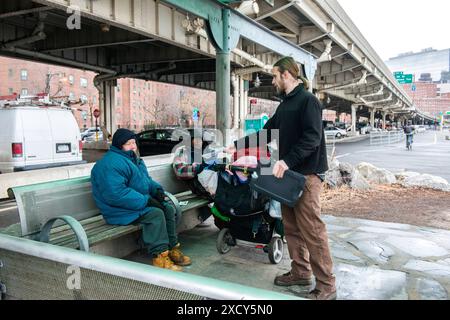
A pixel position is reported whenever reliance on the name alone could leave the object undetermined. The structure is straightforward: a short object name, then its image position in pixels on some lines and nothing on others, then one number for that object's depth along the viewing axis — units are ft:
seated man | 13.09
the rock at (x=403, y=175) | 34.89
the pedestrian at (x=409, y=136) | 86.23
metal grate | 6.63
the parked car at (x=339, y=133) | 154.92
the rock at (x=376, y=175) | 34.23
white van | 30.58
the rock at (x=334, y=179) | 30.82
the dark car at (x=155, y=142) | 56.03
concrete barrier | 24.00
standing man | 10.83
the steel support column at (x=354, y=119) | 167.36
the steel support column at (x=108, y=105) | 86.12
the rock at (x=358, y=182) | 30.78
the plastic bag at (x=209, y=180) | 17.22
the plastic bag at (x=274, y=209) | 14.32
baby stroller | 14.55
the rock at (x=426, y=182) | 31.68
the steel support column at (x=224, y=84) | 28.27
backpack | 14.56
